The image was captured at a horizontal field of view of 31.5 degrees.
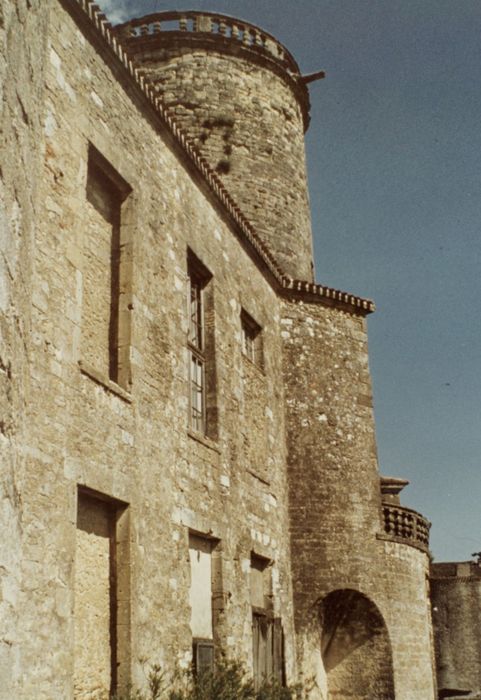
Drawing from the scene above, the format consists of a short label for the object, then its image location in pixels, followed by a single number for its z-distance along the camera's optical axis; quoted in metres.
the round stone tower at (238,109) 16.14
